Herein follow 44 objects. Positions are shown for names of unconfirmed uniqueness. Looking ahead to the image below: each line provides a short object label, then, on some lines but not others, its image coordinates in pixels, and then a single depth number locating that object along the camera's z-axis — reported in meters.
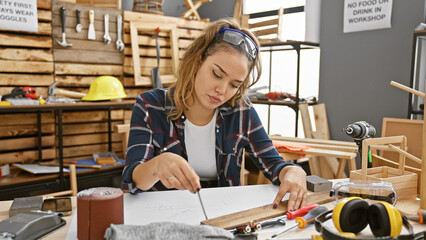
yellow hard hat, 3.34
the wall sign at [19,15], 3.12
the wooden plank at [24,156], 3.25
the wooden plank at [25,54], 3.15
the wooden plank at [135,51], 3.81
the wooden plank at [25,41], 3.14
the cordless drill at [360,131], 1.34
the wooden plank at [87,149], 3.61
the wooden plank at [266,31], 3.93
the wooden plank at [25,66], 3.16
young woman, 1.40
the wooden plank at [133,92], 3.98
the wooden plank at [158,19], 3.82
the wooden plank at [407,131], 2.35
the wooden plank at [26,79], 3.18
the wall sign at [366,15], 3.19
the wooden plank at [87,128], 3.60
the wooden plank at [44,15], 3.29
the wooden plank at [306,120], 3.47
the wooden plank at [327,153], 2.33
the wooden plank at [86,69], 3.48
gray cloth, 0.82
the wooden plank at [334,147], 2.48
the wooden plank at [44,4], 3.29
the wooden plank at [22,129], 3.25
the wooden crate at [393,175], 1.17
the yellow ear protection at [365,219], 0.83
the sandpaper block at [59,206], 1.10
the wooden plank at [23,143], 3.25
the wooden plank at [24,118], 3.25
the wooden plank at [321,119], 3.60
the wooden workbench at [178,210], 0.96
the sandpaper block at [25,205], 1.08
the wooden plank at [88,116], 3.59
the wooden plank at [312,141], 2.67
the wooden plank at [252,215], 1.00
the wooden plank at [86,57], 3.47
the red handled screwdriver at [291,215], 1.01
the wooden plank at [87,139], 3.61
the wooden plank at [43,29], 3.29
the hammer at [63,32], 3.37
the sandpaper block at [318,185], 1.34
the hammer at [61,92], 3.25
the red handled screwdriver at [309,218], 0.98
